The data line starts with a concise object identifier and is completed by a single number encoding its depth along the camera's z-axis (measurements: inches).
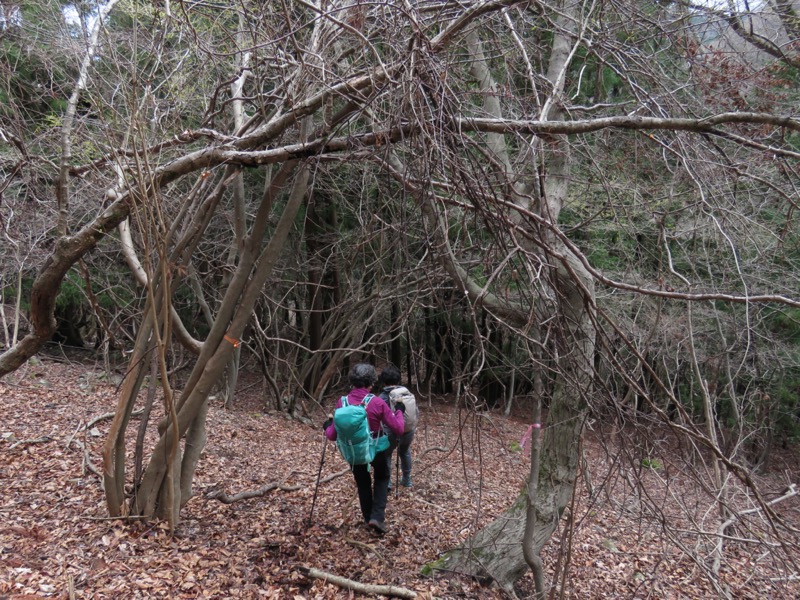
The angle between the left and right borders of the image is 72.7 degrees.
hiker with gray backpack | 183.2
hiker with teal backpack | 163.0
